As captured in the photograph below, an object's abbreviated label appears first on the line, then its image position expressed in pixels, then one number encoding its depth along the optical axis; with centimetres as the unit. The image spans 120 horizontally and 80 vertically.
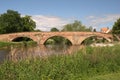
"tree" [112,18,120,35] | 2028
